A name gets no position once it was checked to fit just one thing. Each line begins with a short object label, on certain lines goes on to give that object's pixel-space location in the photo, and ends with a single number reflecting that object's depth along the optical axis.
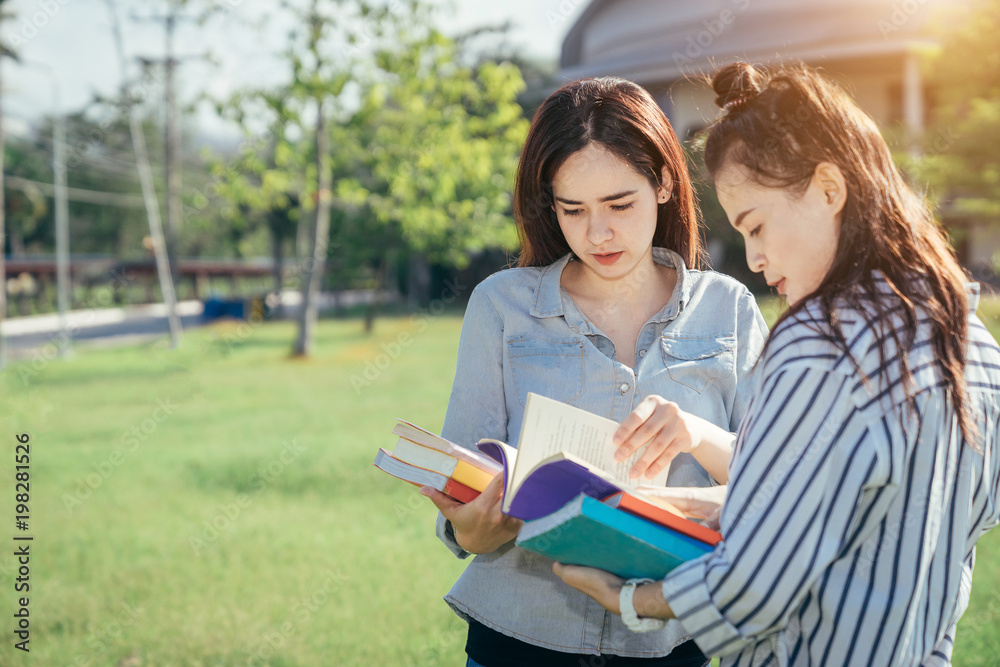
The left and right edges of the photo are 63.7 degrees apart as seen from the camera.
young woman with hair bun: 1.08
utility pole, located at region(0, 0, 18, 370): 12.24
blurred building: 21.12
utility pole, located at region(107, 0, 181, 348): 16.25
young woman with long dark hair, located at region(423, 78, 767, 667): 1.76
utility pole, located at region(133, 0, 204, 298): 16.42
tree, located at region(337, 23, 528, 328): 14.06
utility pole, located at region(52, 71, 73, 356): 14.40
